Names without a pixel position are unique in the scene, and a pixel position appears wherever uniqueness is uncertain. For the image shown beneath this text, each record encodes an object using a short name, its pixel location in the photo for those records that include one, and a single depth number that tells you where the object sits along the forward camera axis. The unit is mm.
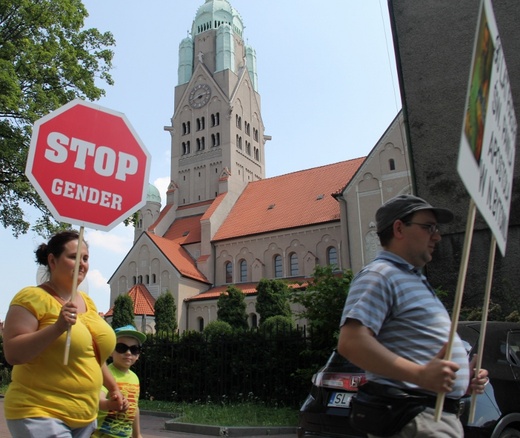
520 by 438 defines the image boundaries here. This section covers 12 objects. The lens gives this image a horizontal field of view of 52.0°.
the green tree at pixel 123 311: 31844
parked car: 3973
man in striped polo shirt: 1937
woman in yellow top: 2512
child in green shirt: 3314
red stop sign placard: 3141
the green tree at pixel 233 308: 30688
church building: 30172
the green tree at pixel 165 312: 33500
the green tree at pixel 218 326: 24609
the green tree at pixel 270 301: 29172
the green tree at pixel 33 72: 14797
